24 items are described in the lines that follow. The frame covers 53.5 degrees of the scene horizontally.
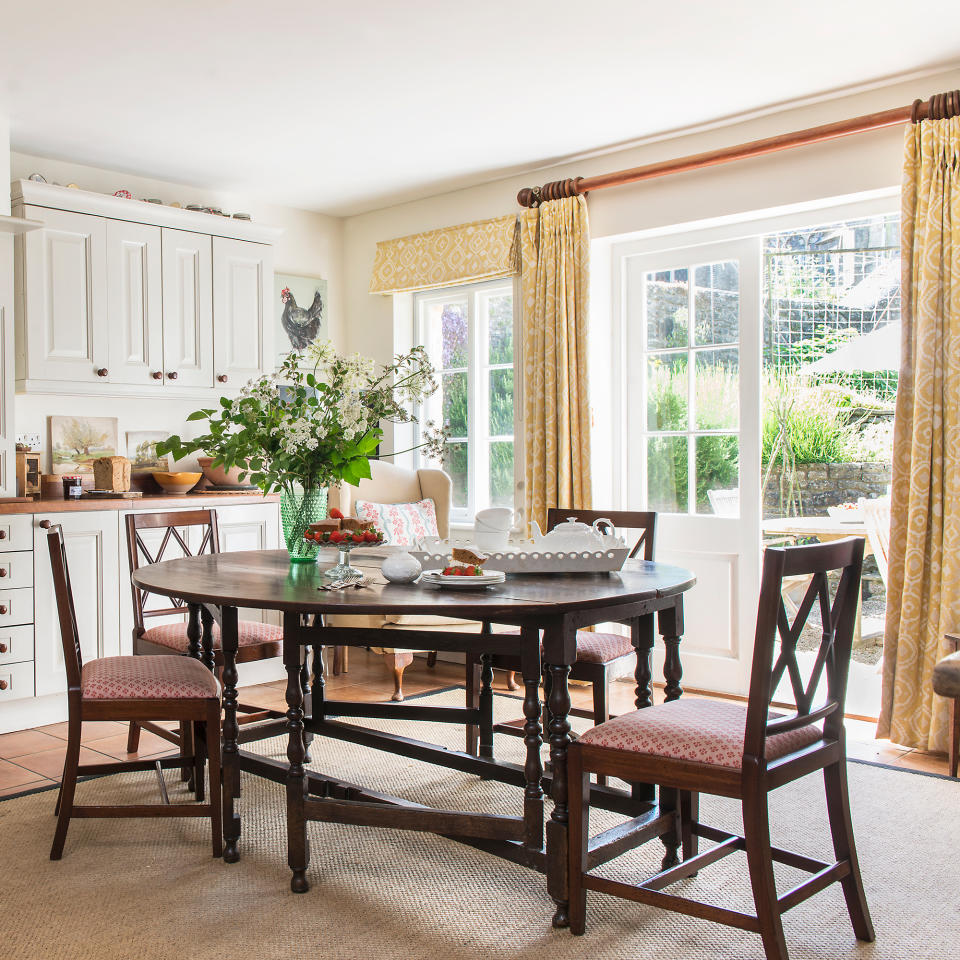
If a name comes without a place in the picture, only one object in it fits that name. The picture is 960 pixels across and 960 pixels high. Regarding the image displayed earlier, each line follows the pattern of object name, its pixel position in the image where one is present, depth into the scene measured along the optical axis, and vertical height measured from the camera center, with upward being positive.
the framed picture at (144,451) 4.84 +0.07
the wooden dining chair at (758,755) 1.83 -0.61
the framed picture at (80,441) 4.57 +0.11
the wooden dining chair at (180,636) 3.14 -0.59
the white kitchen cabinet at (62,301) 4.23 +0.74
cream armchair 4.83 -0.14
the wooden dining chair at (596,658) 2.93 -0.62
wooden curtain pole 3.51 +1.29
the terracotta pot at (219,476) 4.86 -0.07
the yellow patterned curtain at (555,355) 4.58 +0.52
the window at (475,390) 5.24 +0.40
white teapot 2.59 -0.22
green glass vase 2.87 -0.16
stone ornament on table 2.48 -0.28
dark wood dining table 2.14 -0.49
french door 4.29 +0.15
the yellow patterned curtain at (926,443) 3.45 +0.05
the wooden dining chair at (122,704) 2.56 -0.65
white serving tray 2.55 -0.27
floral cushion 4.66 -0.28
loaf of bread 4.44 -0.04
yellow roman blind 4.93 +1.12
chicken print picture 5.51 +0.89
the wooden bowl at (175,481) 4.65 -0.08
